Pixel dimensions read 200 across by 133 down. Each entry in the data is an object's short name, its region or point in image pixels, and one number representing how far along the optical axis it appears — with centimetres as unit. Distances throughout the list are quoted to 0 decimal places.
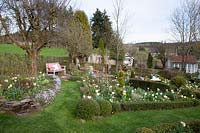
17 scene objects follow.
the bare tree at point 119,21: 1355
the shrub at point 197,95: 708
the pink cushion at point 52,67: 1177
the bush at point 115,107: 513
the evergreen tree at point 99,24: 2387
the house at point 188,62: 2616
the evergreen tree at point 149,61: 2255
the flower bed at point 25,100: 442
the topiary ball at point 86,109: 445
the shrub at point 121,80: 832
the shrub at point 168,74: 1358
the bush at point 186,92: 707
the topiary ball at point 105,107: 475
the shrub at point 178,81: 928
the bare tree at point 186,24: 1645
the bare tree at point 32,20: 708
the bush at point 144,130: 284
